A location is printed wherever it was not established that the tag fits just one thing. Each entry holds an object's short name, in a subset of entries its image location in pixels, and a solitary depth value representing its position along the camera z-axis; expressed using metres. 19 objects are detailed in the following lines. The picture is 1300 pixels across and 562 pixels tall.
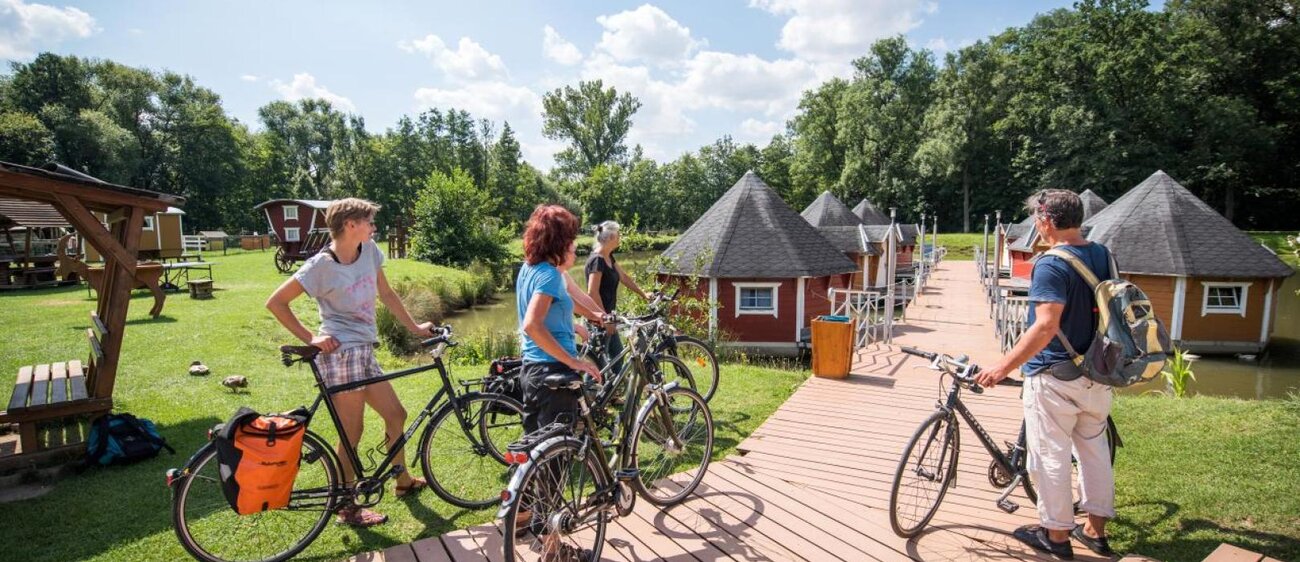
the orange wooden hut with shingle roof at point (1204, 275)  16.38
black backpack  4.93
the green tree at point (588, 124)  56.94
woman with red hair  3.22
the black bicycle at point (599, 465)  2.97
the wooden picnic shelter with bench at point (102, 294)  4.77
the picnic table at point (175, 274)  16.10
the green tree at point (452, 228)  29.91
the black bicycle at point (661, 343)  5.20
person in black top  5.76
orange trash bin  7.83
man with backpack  3.25
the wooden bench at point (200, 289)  15.55
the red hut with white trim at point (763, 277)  16.20
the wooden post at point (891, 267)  15.66
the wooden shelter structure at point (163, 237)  22.42
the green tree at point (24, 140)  30.50
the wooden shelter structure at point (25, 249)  17.09
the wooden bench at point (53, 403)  4.81
